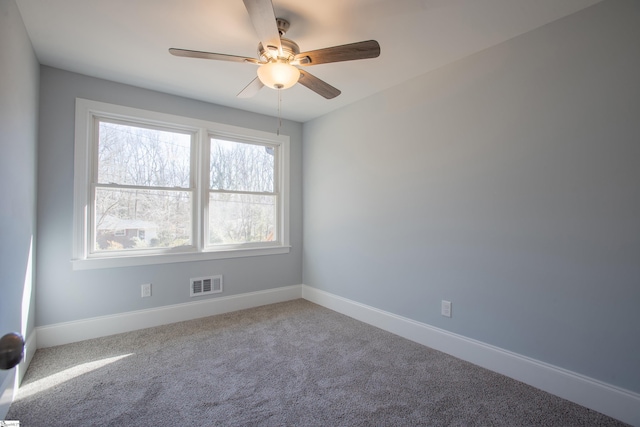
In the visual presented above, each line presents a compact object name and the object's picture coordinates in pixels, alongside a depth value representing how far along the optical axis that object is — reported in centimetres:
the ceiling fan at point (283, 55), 171
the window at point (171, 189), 297
